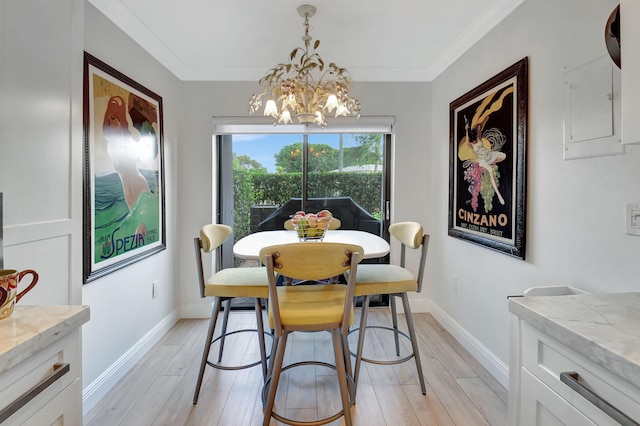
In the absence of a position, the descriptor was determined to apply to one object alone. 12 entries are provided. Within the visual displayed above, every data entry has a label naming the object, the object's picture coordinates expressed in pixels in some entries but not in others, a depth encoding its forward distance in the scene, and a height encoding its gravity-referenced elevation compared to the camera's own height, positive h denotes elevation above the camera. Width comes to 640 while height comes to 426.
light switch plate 1.29 -0.04
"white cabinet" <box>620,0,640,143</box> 0.98 +0.42
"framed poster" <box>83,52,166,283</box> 1.90 +0.24
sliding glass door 3.48 +0.30
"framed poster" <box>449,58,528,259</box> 1.97 +0.32
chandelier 2.12 +0.71
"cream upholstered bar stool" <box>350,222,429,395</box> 1.91 -0.42
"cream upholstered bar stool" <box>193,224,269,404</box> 1.90 -0.44
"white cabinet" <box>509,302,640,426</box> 0.74 -0.44
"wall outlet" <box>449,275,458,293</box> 2.82 -0.63
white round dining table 1.90 -0.22
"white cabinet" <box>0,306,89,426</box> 0.75 -0.40
